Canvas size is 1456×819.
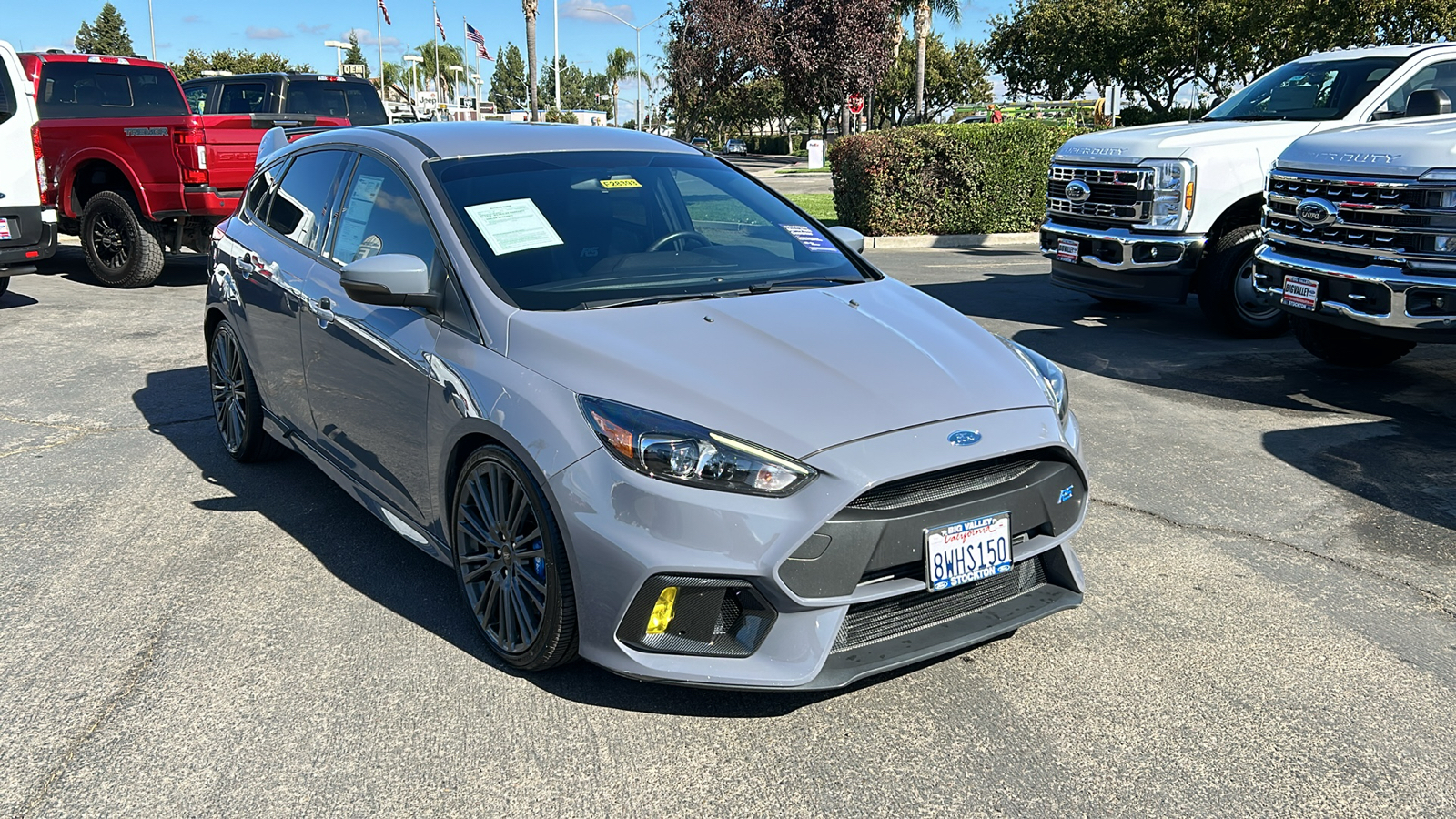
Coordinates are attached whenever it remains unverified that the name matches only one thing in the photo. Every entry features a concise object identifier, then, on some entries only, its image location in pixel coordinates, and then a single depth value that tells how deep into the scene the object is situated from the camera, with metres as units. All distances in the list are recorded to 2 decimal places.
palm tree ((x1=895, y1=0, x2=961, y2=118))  42.28
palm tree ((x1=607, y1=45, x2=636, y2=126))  128.25
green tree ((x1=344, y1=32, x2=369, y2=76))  105.14
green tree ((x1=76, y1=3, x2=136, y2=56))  90.63
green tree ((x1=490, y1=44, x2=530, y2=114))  135.00
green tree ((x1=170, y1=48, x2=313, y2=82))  74.71
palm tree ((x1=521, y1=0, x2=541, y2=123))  42.59
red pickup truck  11.03
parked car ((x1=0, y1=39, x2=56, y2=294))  9.85
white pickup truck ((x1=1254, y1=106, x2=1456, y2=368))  6.17
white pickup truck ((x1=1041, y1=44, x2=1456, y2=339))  8.69
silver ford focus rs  2.96
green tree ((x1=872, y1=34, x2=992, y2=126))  68.81
